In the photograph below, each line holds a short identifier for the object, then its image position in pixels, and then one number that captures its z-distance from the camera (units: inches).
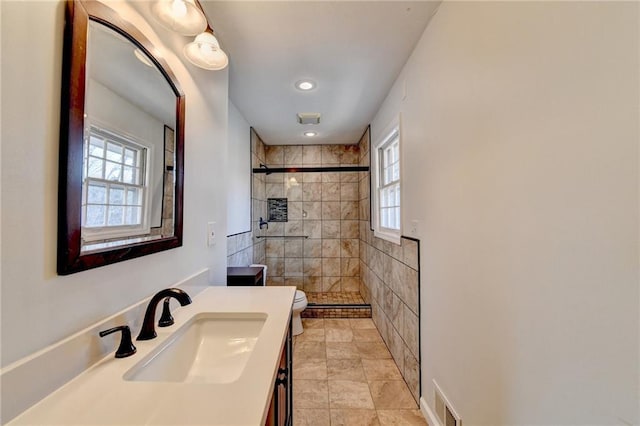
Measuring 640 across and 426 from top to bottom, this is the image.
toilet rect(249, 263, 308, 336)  106.4
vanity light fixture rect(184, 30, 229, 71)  45.0
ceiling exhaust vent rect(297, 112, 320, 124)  110.1
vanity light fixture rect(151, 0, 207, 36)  37.6
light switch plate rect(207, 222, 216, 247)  59.7
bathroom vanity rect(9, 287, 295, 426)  21.2
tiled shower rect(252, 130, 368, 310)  155.9
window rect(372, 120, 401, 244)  93.4
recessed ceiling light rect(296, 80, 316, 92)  84.4
